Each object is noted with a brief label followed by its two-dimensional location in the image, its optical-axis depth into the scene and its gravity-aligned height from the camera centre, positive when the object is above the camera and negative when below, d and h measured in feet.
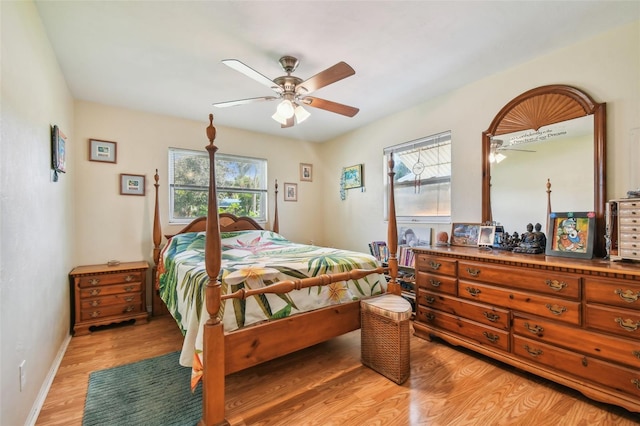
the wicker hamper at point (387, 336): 6.54 -2.90
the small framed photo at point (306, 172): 15.81 +2.29
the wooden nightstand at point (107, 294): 9.43 -2.76
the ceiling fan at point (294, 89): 6.56 +3.14
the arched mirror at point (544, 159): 7.03 +1.51
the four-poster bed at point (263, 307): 5.22 -2.09
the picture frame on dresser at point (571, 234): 6.56 -0.48
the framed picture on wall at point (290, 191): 15.23 +1.19
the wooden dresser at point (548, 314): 5.36 -2.25
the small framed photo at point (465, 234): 8.85 -0.63
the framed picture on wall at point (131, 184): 11.23 +1.16
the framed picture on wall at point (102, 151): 10.68 +2.36
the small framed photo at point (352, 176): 13.79 +1.85
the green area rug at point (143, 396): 5.49 -3.90
